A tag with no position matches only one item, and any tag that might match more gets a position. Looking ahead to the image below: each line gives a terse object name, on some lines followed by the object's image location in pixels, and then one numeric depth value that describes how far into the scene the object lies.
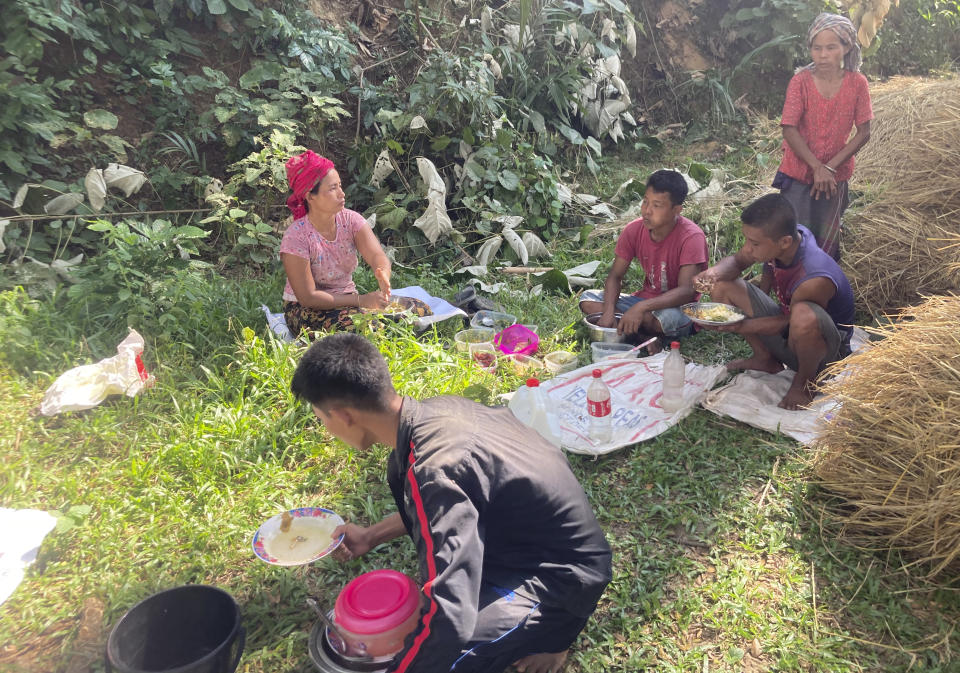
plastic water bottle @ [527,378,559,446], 2.94
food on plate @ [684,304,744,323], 3.44
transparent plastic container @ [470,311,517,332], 4.05
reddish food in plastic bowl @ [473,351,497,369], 3.57
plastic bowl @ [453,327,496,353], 3.81
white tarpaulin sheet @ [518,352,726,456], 3.08
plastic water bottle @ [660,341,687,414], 3.21
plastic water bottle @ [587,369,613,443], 2.92
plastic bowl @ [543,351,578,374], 3.63
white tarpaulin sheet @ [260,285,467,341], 3.88
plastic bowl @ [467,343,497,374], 3.55
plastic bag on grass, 3.21
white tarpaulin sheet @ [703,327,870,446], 3.06
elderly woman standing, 3.95
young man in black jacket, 1.58
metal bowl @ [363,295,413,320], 3.66
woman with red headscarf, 3.67
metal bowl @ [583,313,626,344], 3.92
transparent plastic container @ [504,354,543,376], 3.52
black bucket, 1.89
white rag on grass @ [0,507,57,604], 2.29
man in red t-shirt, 3.68
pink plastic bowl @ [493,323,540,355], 3.79
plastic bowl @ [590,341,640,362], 3.72
